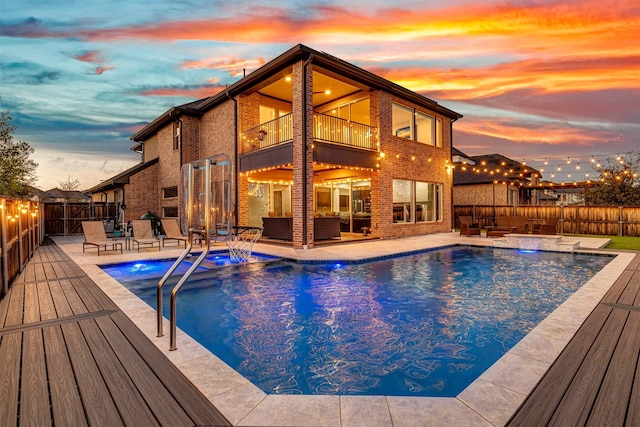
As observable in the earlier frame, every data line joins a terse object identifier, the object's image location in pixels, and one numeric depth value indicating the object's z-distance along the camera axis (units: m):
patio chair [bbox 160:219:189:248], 11.29
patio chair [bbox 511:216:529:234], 13.93
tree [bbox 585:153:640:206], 20.97
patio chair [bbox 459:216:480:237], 14.21
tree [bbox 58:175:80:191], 49.75
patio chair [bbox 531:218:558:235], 12.62
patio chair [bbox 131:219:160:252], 10.56
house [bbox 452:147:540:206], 22.52
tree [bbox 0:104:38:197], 16.50
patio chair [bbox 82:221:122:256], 9.84
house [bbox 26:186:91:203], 35.72
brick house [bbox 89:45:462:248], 10.64
